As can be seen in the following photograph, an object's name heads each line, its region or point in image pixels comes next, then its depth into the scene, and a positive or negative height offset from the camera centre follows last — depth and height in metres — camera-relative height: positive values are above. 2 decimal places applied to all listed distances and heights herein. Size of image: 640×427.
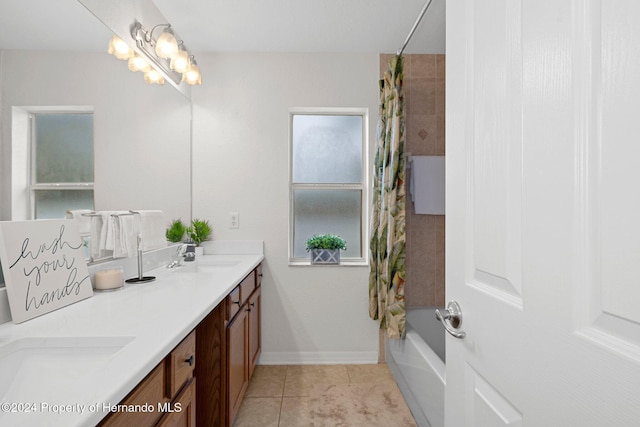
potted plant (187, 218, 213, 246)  2.49 -0.15
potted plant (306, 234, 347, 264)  2.64 -0.29
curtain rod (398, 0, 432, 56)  1.80 +1.10
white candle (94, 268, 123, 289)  1.42 -0.29
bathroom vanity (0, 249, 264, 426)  0.65 -0.36
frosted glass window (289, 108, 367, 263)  2.79 +0.34
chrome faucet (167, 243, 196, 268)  2.18 -0.29
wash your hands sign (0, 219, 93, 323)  1.03 -0.19
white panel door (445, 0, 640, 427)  0.42 +0.00
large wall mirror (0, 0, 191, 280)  1.11 +0.46
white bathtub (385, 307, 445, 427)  1.61 -0.92
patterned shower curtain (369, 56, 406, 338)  2.09 +0.00
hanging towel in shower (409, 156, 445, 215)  2.48 +0.22
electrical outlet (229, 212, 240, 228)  2.59 -0.06
